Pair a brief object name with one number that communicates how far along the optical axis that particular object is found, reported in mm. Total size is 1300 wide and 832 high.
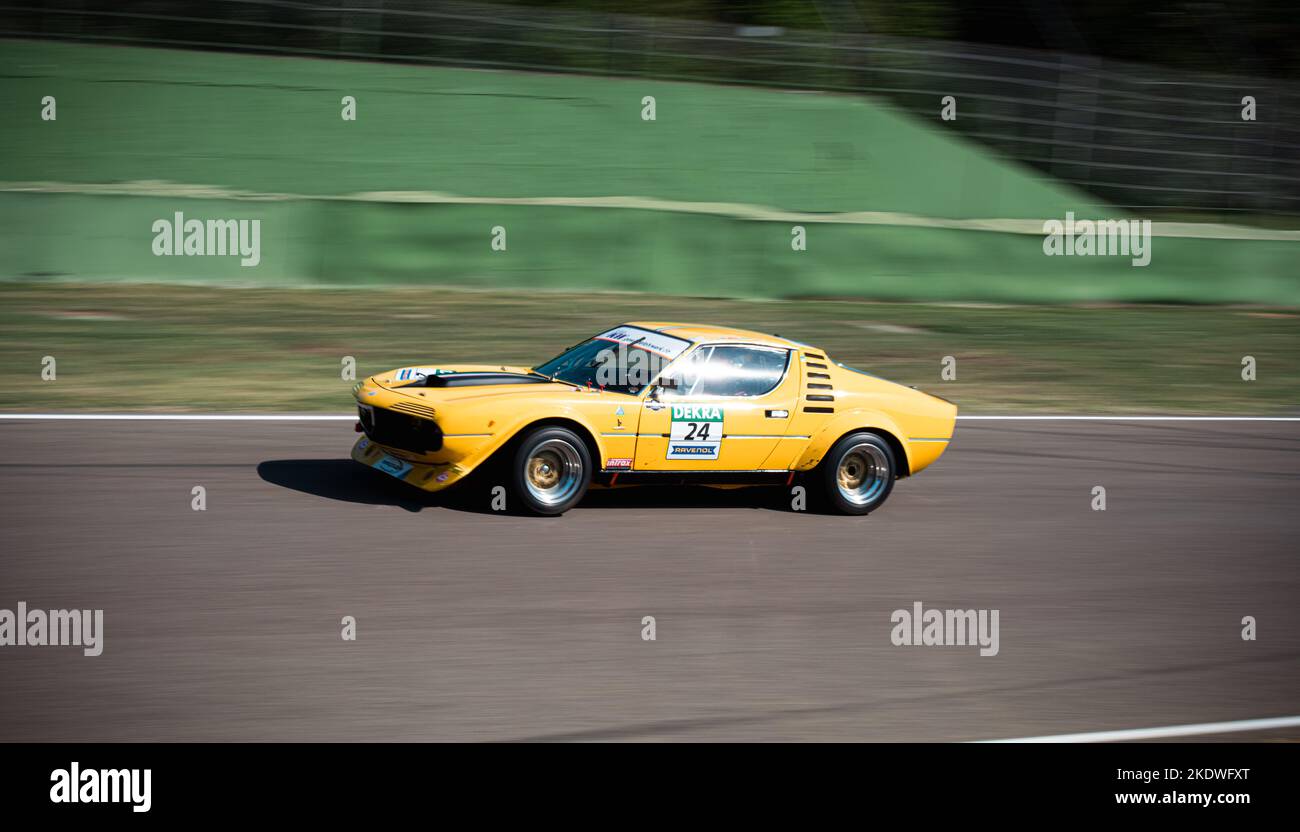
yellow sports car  7809
